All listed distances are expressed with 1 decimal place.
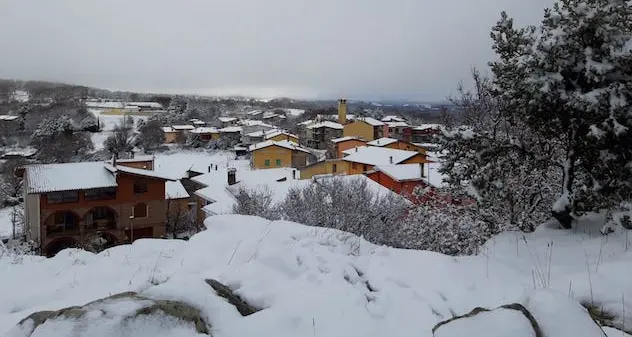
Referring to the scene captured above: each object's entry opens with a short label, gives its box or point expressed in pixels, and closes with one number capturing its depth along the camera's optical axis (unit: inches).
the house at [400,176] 1061.8
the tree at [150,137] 2524.6
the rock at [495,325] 99.2
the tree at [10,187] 1450.5
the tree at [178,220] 1106.1
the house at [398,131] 2842.0
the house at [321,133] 2672.2
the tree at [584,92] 233.5
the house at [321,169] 1470.2
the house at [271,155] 1881.2
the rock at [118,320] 106.3
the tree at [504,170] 300.7
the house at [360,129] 2655.0
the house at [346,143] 2101.4
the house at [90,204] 936.9
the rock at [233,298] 140.9
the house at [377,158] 1373.0
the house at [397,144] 1883.6
